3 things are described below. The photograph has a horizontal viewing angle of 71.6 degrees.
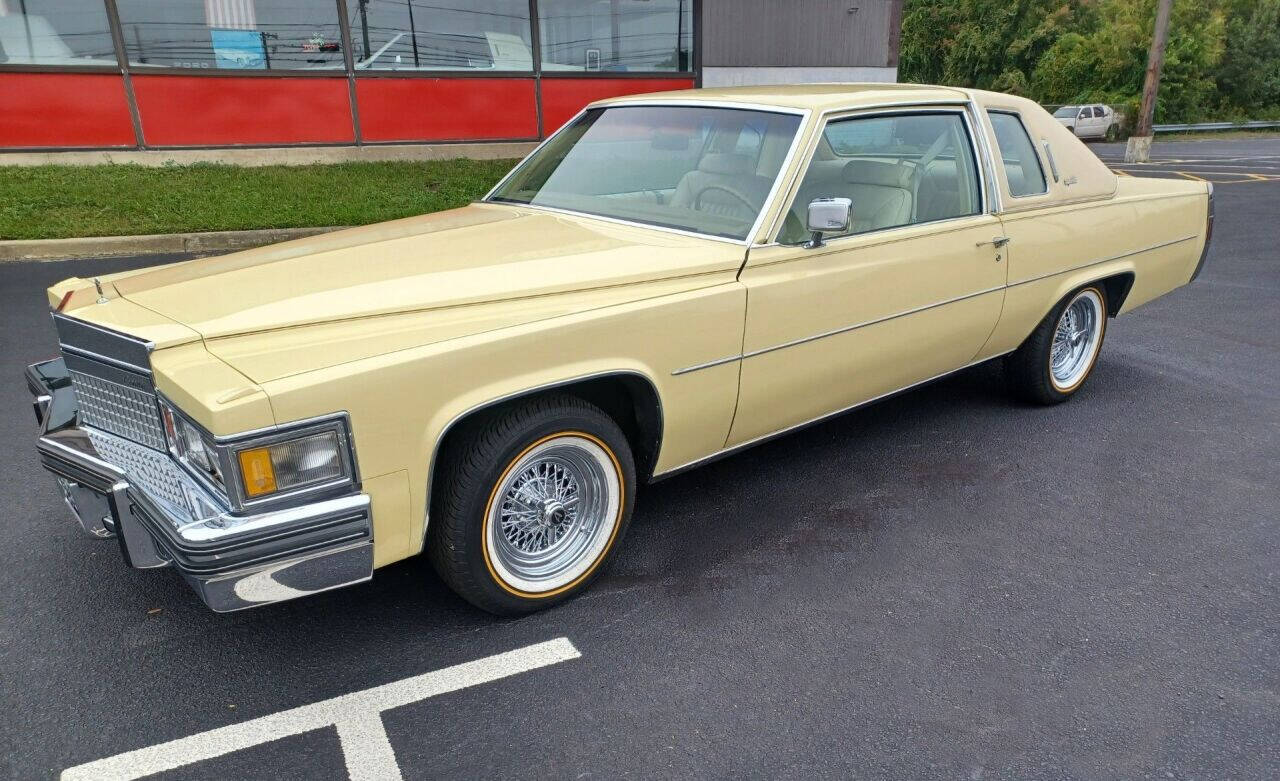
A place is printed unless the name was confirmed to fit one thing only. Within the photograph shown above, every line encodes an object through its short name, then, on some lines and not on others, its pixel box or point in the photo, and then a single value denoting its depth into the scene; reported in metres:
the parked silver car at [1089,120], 32.94
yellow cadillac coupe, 2.37
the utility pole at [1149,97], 19.67
